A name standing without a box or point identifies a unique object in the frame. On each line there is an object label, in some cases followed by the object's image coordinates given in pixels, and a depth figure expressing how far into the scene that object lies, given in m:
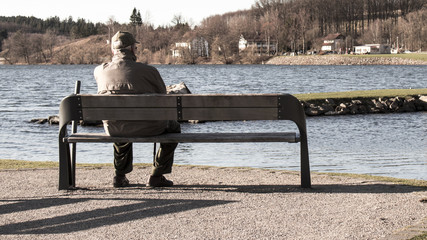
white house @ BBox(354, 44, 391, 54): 169.25
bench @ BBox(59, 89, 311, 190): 6.90
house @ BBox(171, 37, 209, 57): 170.62
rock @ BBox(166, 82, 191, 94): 28.07
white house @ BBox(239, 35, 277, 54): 176.00
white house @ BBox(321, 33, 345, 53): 184.38
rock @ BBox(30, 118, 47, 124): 26.09
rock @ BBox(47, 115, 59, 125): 25.49
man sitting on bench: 7.16
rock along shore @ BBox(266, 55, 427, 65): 133.25
